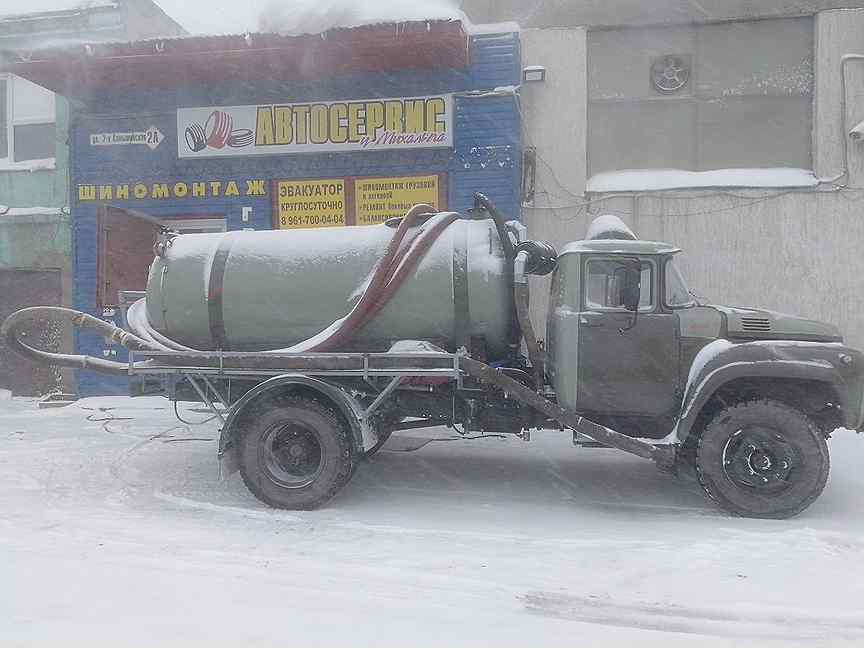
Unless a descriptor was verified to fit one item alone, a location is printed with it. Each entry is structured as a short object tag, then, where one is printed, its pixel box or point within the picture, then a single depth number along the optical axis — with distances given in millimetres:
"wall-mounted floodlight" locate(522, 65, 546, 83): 10719
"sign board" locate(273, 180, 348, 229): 11297
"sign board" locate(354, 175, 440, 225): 11008
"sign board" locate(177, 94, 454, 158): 10844
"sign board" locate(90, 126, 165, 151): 11773
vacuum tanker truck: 5480
